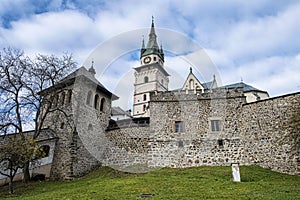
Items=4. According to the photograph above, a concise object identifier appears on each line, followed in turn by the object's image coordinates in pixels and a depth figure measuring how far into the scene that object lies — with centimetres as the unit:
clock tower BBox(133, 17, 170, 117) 5041
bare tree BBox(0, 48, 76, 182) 1762
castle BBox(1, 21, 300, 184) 1655
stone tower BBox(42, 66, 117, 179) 1947
